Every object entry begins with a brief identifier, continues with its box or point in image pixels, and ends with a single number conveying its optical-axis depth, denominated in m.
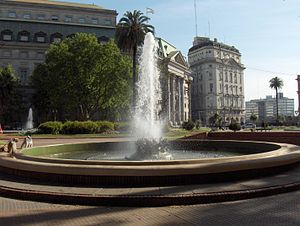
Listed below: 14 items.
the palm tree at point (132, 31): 57.38
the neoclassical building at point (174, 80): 106.01
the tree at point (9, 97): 76.81
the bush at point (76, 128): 52.81
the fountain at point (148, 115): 17.17
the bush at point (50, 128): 51.72
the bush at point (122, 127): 59.84
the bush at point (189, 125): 60.92
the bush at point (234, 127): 44.65
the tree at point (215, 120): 136.12
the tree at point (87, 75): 61.75
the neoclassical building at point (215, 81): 167.12
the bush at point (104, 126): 55.37
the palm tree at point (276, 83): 148.62
